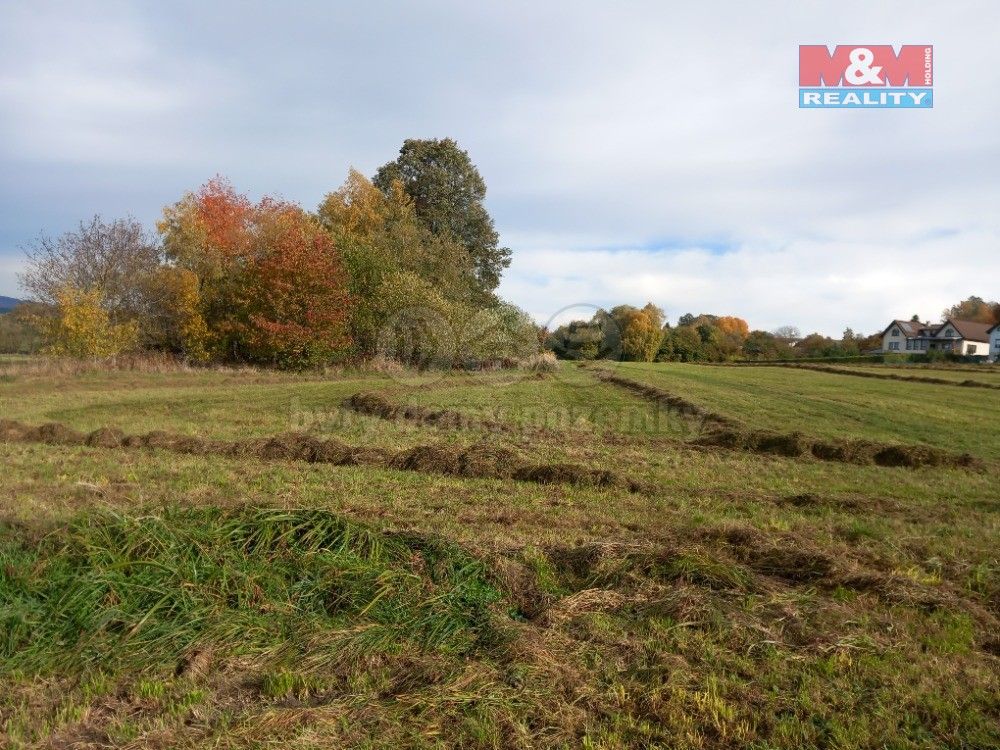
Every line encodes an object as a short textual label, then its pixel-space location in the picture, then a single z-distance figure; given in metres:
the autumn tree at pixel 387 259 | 35.97
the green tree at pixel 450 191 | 52.66
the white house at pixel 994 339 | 80.32
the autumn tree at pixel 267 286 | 33.22
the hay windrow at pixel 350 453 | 9.14
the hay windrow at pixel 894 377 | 32.96
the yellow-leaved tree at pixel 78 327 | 29.42
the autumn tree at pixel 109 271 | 30.06
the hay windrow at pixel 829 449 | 10.94
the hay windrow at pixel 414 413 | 14.77
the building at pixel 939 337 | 85.12
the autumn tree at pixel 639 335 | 72.10
